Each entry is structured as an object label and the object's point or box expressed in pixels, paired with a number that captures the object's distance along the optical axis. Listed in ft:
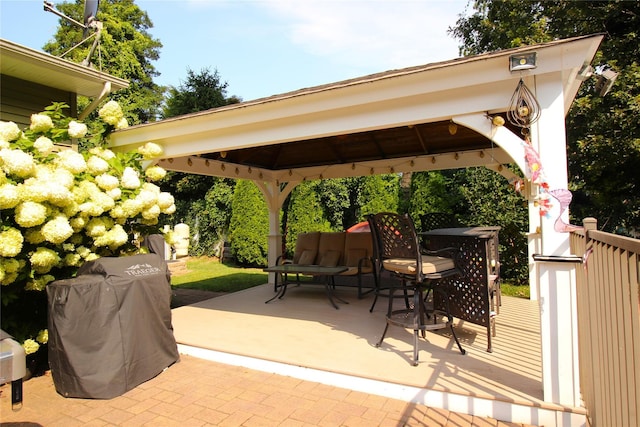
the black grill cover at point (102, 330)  9.02
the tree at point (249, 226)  34.63
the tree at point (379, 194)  31.48
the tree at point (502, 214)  23.88
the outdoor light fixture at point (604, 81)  8.85
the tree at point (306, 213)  33.35
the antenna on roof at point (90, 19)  15.65
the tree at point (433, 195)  27.45
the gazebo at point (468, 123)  7.72
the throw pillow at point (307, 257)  21.12
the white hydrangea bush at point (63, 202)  9.06
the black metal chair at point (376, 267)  11.71
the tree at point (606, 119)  20.20
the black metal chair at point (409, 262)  10.16
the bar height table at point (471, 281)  10.96
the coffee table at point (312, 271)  17.18
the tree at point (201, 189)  38.37
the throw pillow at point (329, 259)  20.17
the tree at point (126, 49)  52.80
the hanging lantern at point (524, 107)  8.18
